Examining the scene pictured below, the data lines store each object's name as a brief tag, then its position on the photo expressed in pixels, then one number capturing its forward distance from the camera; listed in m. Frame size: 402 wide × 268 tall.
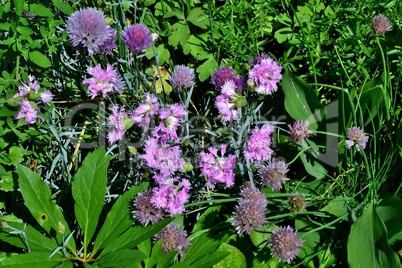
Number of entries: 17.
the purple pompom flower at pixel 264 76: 0.62
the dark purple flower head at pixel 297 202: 0.61
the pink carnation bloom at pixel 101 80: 0.62
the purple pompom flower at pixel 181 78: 0.64
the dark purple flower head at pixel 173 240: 0.62
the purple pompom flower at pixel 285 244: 0.58
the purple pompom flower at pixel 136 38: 0.63
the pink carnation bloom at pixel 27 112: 0.64
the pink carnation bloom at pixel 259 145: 0.61
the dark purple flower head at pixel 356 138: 0.61
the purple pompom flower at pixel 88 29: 0.62
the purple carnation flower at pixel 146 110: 0.62
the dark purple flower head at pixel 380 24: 0.64
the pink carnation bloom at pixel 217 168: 0.61
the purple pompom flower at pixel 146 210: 0.61
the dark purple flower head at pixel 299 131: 0.62
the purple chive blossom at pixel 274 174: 0.61
